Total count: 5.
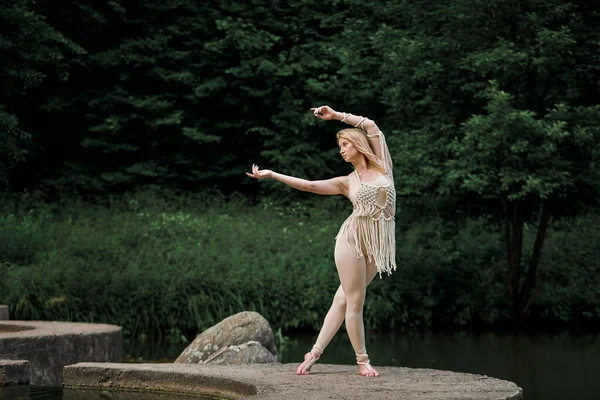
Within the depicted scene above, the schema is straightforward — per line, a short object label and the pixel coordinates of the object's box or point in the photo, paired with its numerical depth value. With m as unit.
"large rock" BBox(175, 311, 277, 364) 11.44
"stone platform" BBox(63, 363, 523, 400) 7.55
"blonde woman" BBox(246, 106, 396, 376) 8.39
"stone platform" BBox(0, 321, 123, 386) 10.53
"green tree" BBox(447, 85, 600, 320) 17.58
